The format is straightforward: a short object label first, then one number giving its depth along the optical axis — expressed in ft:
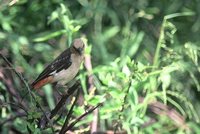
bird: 23.39
